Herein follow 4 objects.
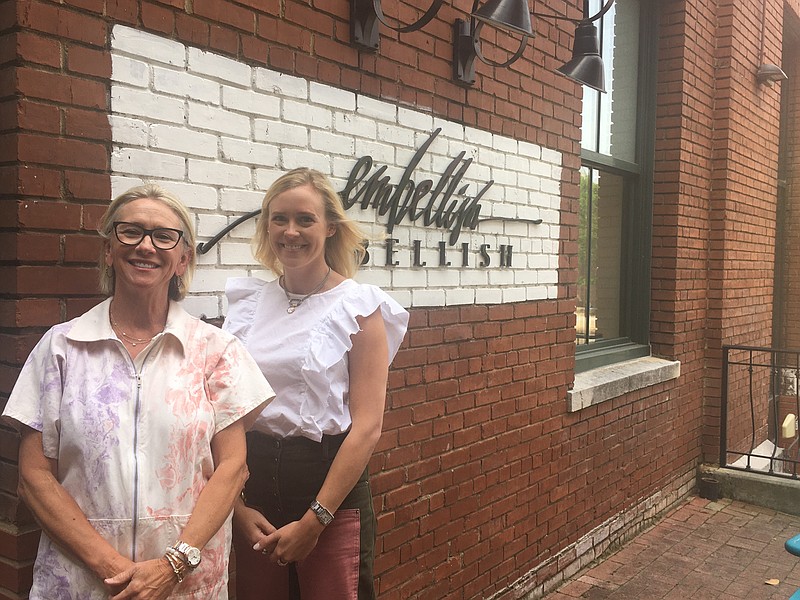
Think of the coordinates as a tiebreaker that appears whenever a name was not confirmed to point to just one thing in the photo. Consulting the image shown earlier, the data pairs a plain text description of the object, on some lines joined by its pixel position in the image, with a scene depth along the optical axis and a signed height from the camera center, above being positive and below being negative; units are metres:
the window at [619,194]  5.63 +0.63
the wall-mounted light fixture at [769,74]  7.08 +1.87
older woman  1.79 -0.40
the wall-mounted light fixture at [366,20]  3.05 +1.00
